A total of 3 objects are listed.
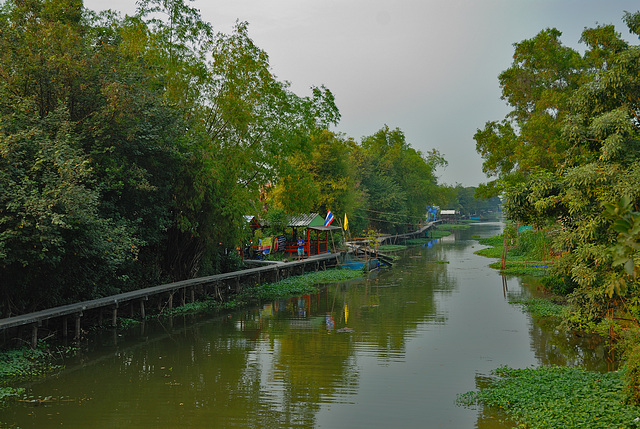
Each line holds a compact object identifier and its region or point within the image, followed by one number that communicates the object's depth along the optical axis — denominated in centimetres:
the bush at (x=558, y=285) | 1875
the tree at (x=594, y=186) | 1127
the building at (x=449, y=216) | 11494
